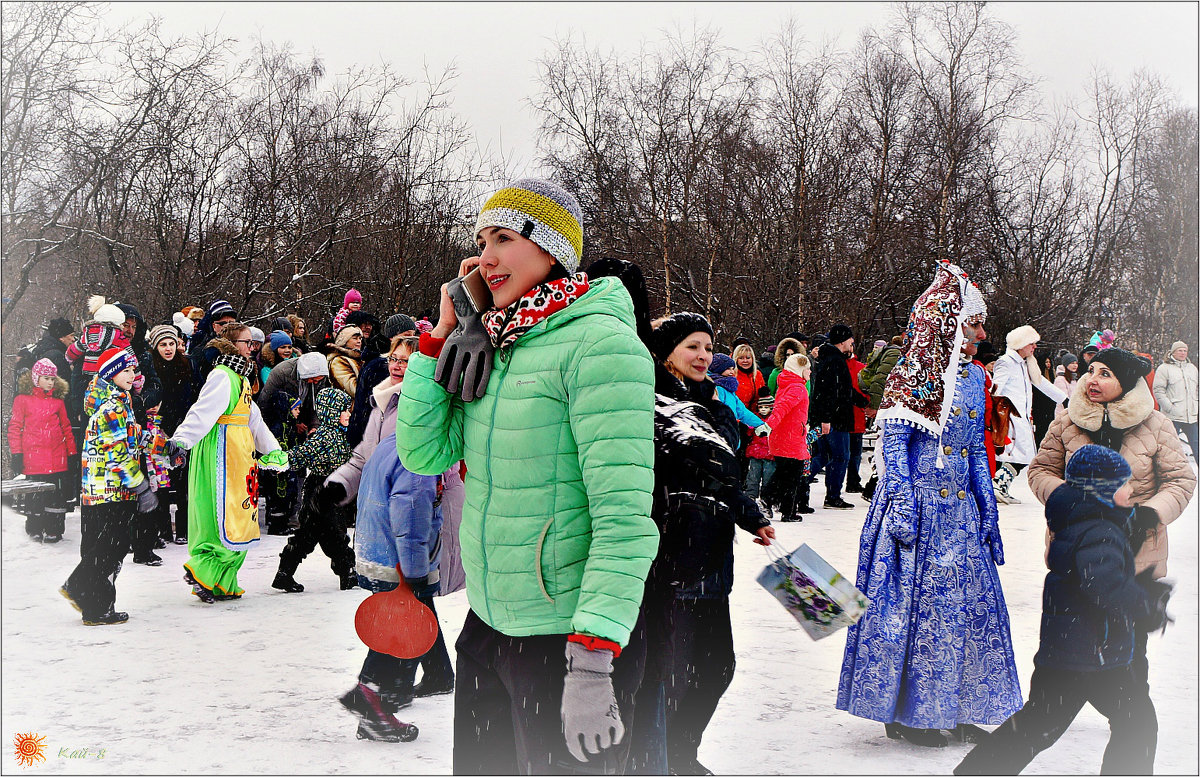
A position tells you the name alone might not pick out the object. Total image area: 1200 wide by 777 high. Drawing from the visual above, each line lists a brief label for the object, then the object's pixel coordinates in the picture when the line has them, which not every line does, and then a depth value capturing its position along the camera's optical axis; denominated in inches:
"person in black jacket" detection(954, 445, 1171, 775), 137.1
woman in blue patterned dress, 165.9
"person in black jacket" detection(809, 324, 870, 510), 463.2
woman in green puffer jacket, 88.0
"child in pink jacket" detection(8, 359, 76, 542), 357.9
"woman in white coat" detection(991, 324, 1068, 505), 449.7
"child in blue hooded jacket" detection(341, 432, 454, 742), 166.2
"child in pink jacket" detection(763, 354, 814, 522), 424.2
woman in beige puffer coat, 151.9
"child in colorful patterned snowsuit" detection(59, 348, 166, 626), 245.9
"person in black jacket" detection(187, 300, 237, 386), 334.1
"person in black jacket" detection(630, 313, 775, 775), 138.9
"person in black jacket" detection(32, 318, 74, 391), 389.4
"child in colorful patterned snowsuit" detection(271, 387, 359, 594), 285.7
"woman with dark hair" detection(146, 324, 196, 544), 340.5
